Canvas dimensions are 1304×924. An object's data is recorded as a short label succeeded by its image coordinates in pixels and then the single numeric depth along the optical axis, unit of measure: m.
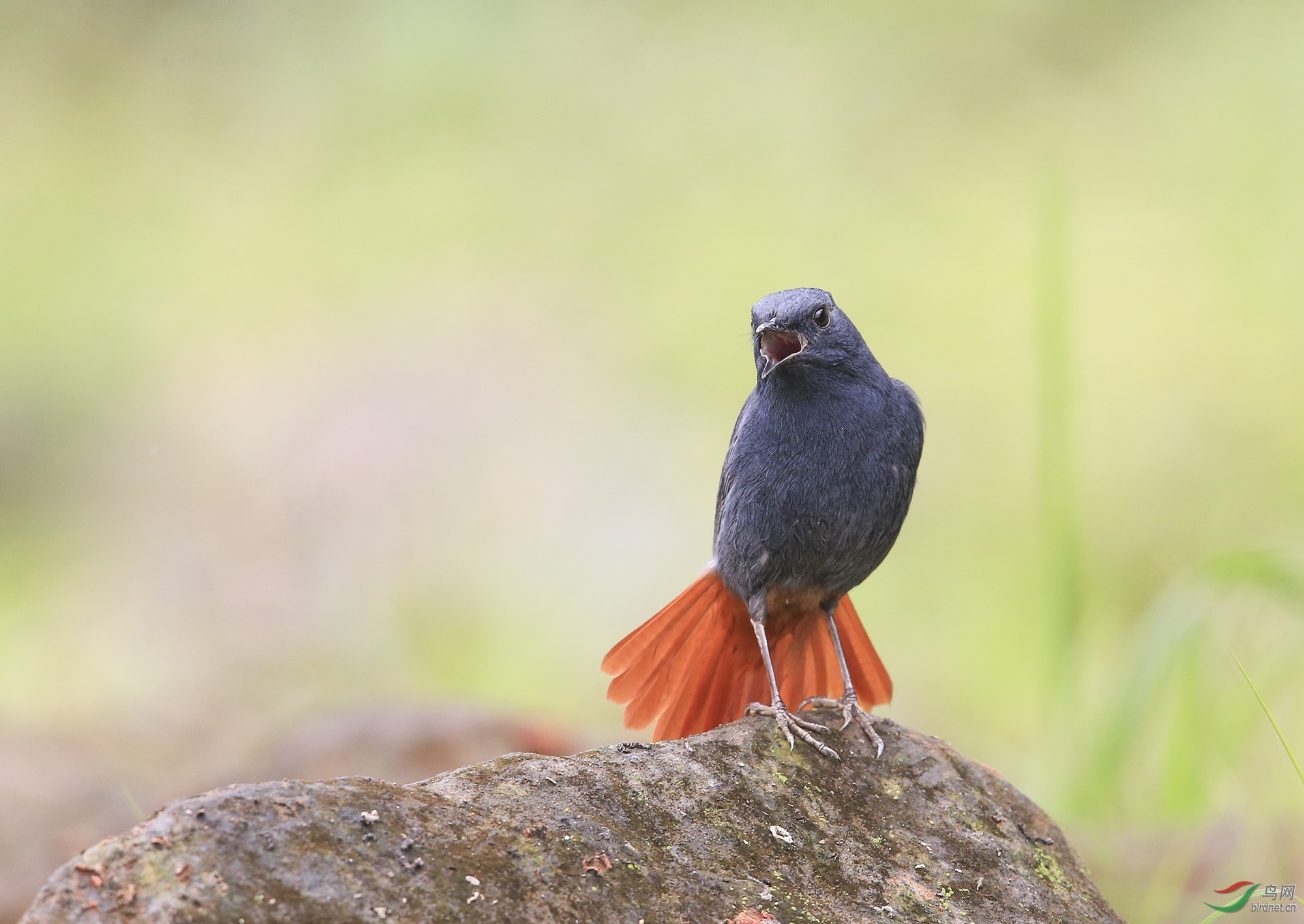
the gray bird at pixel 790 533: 7.21
